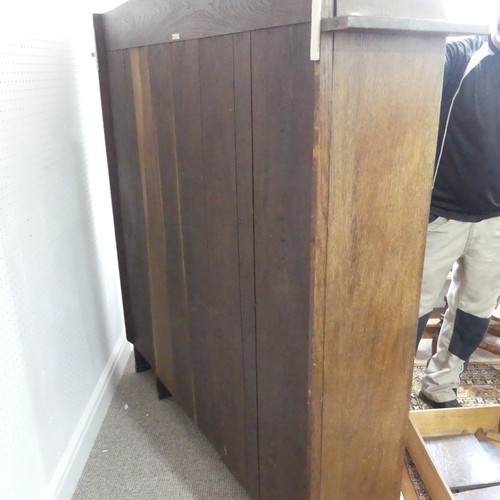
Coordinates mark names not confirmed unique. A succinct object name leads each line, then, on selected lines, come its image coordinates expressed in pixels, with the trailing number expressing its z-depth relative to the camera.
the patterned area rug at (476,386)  1.95
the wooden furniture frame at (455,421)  1.67
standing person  1.45
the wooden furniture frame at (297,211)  0.81
